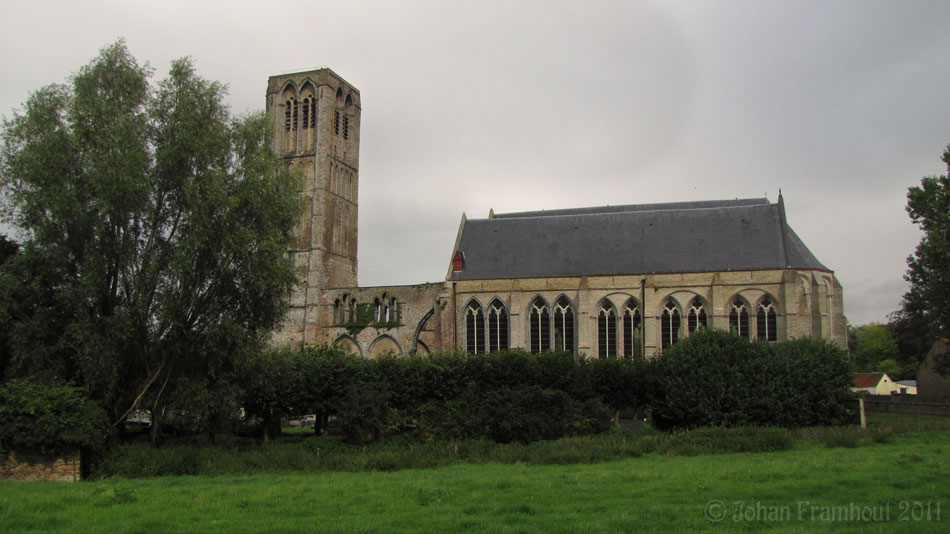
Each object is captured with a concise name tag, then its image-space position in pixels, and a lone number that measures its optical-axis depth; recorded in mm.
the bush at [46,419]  17969
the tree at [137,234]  20031
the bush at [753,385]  26016
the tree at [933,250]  32531
